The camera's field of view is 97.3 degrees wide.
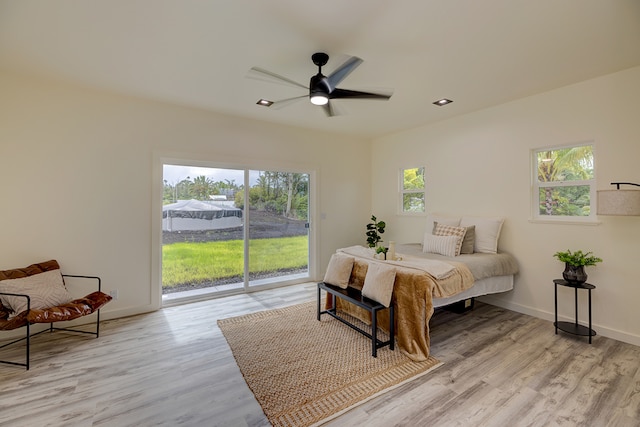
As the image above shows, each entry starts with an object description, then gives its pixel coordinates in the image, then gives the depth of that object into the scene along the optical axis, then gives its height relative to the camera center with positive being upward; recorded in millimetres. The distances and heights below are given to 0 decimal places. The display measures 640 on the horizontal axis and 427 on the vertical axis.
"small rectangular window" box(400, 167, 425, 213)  4906 +401
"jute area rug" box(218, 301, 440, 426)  1953 -1311
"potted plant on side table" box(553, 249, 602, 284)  2830 -514
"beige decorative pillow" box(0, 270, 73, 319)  2531 -758
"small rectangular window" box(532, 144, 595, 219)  3141 +362
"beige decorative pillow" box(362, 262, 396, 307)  2623 -680
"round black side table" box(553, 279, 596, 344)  2839 -1204
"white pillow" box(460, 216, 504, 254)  3648 -279
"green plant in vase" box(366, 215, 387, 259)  5230 -362
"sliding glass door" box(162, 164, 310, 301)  3949 -257
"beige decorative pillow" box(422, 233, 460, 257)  3564 -413
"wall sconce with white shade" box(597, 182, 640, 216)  2498 +103
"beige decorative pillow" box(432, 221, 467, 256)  3586 -250
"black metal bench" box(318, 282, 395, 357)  2564 -876
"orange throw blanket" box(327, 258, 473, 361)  2535 -825
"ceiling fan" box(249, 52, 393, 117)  2237 +1094
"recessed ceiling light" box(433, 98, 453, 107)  3640 +1462
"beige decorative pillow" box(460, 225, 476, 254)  3634 -364
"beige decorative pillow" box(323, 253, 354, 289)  3164 -670
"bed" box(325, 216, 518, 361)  2566 -619
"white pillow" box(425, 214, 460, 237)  4070 -105
